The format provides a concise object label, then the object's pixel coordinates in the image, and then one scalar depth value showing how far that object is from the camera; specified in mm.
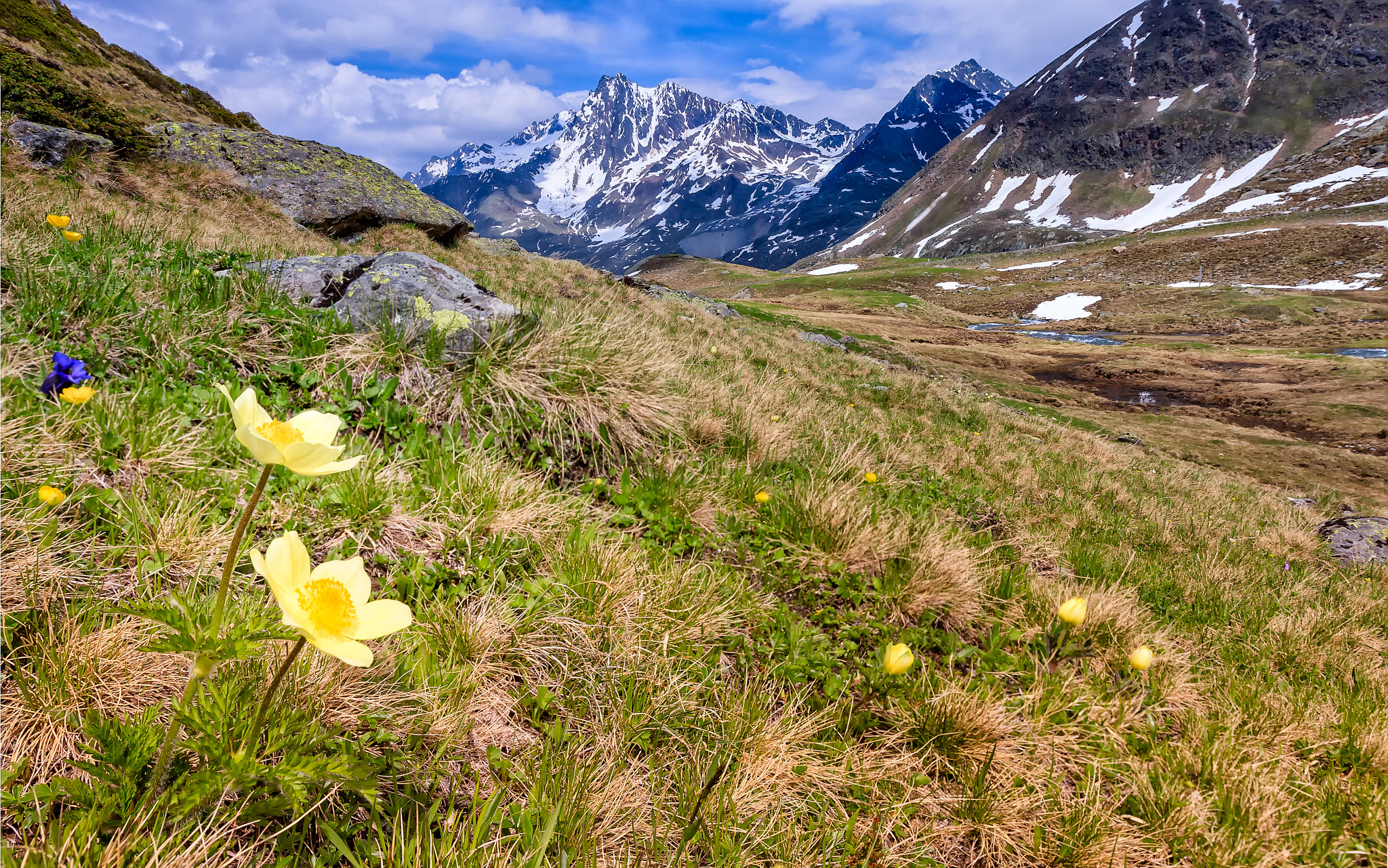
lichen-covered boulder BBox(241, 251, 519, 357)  4500
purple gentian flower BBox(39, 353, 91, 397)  2570
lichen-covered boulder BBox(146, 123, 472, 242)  12758
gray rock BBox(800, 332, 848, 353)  23688
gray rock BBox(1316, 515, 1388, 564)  7861
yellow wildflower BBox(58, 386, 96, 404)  2316
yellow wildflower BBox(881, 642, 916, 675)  2168
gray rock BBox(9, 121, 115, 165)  9094
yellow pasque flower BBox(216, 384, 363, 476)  1122
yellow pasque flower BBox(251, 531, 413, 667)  1066
